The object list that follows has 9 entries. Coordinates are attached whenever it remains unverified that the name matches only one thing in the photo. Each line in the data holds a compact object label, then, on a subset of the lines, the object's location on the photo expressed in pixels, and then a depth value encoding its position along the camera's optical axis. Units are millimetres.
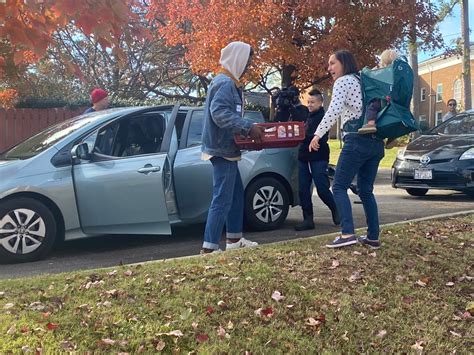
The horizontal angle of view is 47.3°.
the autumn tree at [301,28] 11398
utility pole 22734
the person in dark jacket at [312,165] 6418
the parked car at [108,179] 5309
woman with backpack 4742
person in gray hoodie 4891
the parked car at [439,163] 8922
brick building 43656
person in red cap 7617
